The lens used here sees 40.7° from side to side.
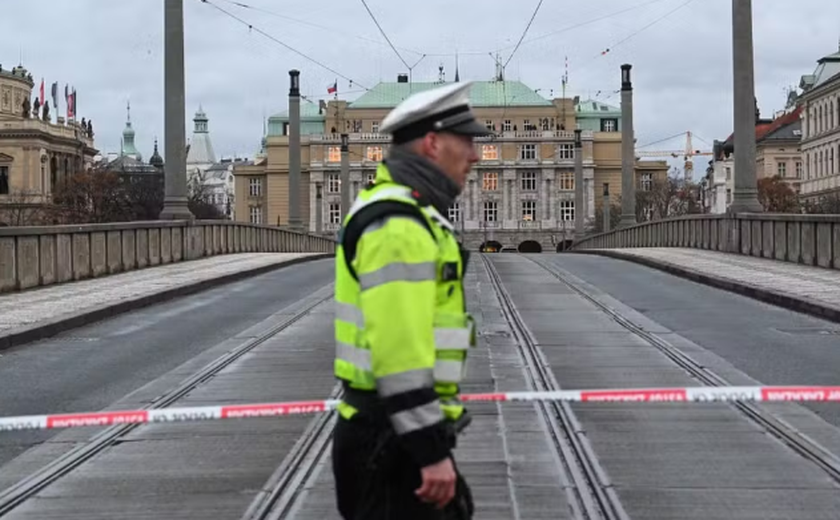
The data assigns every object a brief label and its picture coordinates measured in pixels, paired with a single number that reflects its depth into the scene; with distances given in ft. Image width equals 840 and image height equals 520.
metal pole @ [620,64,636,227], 147.64
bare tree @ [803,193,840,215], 241.76
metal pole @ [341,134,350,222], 187.52
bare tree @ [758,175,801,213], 318.45
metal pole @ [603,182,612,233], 242.91
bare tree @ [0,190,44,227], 331.16
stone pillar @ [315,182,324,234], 263.49
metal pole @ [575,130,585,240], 210.79
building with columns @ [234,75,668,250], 417.90
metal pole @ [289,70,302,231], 147.74
